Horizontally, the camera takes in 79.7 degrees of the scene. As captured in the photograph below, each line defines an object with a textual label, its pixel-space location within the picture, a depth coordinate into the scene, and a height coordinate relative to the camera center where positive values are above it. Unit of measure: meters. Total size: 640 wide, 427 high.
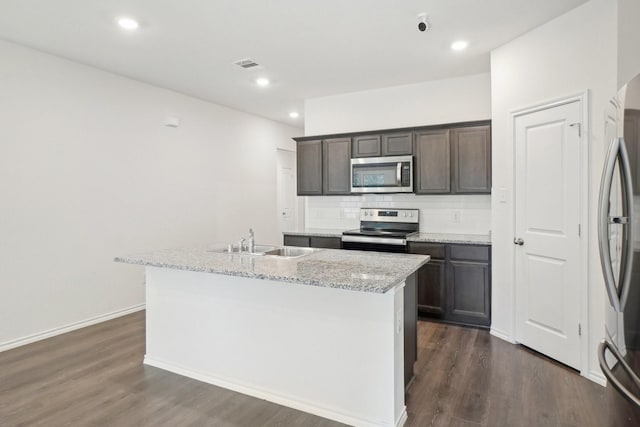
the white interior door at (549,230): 2.85 -0.18
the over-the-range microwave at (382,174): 4.41 +0.41
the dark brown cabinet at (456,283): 3.73 -0.75
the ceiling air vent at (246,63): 3.88 +1.52
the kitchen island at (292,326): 2.12 -0.74
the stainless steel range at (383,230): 4.12 -0.26
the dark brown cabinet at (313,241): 4.62 -0.40
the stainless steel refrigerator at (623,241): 1.41 -0.13
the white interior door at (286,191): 7.09 +0.35
